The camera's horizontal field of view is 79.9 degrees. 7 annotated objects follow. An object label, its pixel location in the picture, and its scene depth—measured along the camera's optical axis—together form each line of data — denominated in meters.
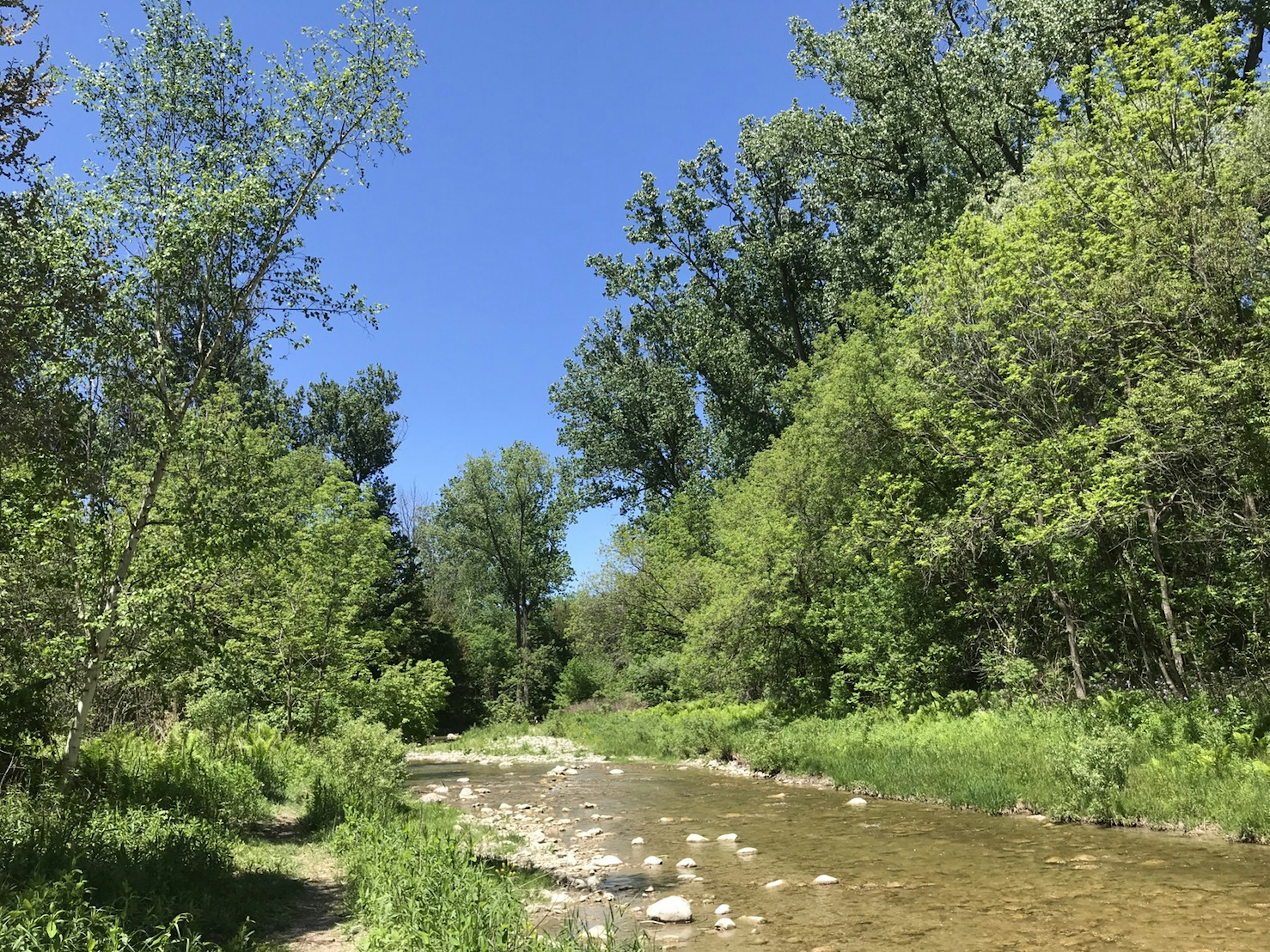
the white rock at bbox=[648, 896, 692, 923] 8.52
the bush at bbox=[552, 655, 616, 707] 46.09
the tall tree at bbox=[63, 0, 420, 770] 10.73
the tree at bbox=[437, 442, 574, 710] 53.62
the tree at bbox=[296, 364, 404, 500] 49.28
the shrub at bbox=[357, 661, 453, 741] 21.47
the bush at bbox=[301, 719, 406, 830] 13.79
